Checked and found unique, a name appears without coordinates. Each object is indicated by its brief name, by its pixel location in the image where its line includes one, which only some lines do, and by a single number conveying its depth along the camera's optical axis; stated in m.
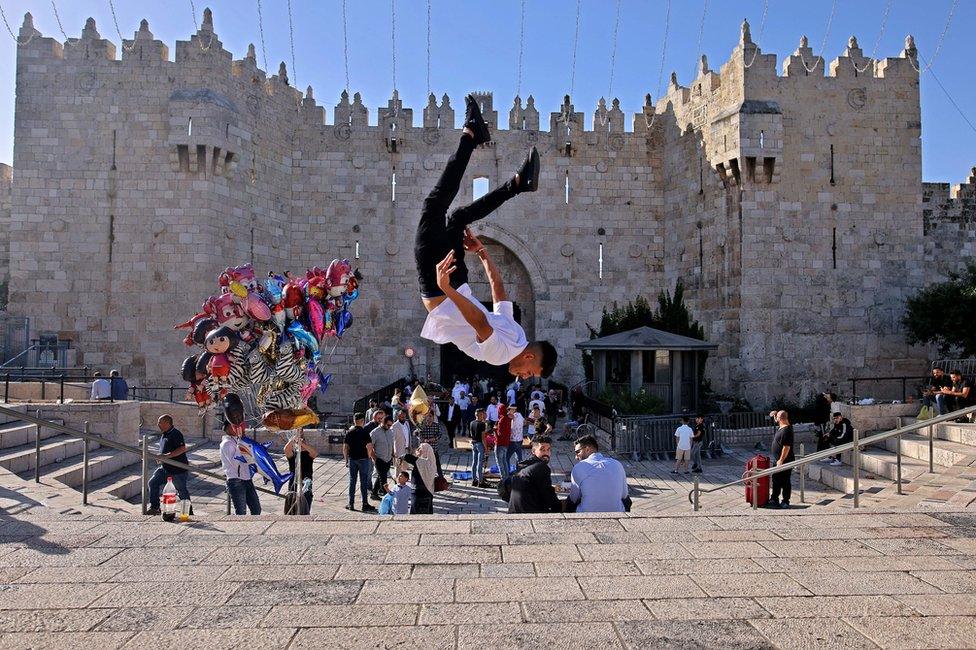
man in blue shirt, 5.49
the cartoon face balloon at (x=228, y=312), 6.29
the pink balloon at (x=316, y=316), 6.68
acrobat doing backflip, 4.99
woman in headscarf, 6.84
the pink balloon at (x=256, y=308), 6.31
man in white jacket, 6.92
